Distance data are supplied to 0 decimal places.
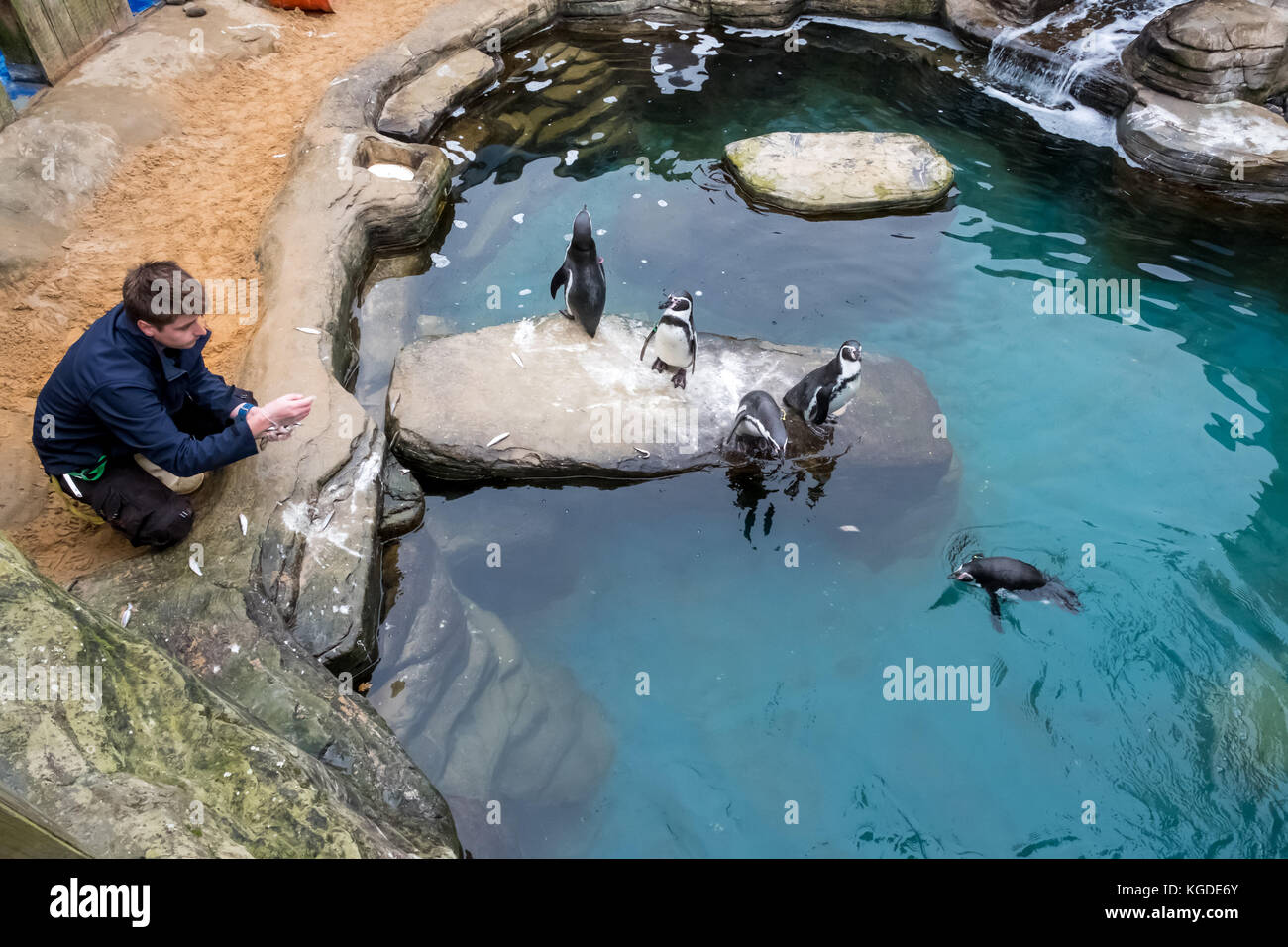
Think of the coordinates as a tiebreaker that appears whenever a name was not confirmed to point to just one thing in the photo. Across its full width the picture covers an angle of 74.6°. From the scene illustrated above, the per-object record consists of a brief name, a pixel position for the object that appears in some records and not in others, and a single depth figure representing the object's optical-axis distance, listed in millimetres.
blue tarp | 7335
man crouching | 3924
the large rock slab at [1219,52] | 8531
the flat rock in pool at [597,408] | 5680
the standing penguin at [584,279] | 6199
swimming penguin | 5246
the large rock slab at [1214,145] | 8242
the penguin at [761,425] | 5438
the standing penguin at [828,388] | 5648
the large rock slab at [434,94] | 8328
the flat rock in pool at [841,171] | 8148
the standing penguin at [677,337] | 5836
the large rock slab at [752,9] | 10469
